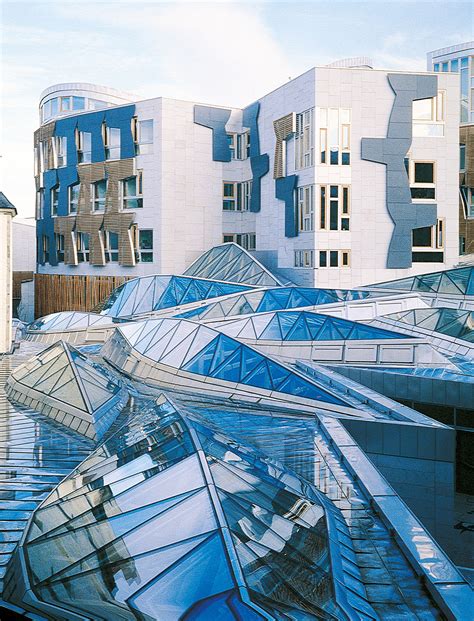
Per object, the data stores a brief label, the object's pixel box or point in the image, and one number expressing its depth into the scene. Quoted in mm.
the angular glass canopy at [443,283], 27547
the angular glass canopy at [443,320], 21203
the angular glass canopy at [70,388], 12195
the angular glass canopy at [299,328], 19047
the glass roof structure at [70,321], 31344
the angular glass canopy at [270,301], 26297
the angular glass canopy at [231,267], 34094
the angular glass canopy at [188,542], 5148
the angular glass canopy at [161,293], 31922
